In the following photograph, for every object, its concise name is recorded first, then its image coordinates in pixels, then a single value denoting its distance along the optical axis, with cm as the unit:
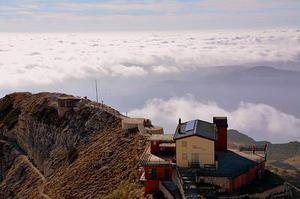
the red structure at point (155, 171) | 6175
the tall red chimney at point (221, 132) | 6750
